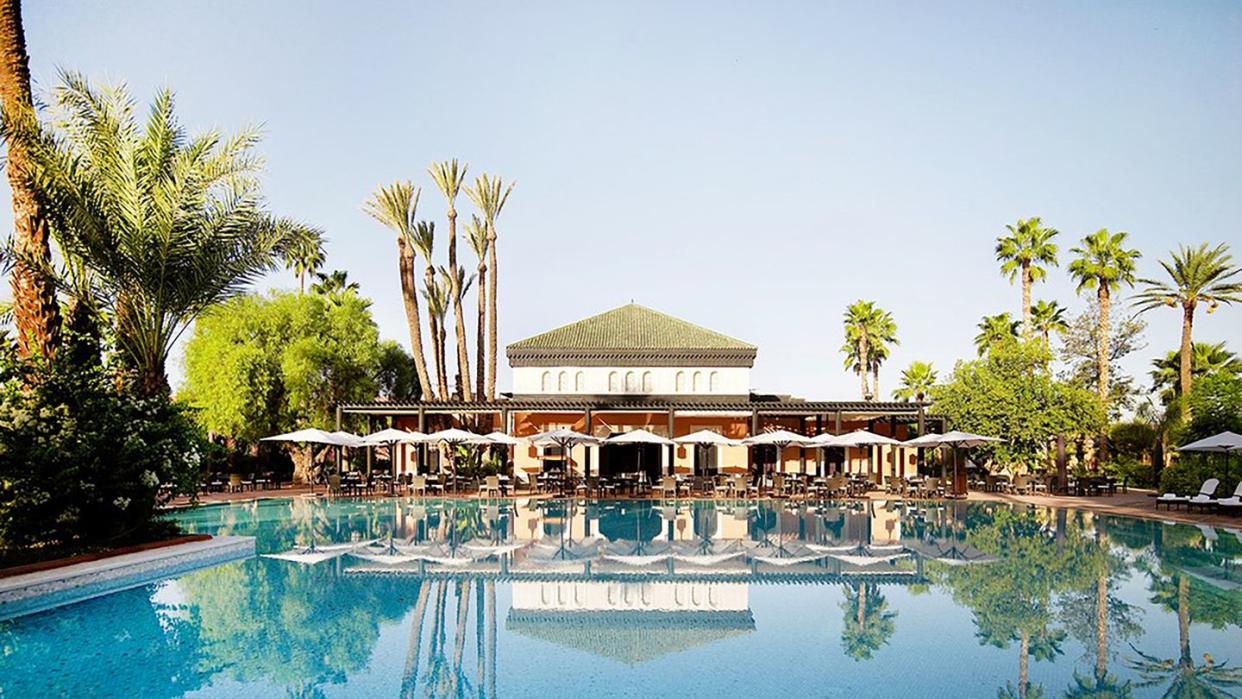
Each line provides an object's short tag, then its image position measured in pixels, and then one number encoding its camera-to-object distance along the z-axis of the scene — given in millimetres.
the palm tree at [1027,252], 41406
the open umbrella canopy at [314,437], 26328
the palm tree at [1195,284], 35625
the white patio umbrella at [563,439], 27688
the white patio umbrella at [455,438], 27484
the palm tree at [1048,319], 45812
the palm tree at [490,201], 38688
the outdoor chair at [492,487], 26500
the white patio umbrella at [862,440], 27750
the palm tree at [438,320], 38125
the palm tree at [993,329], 48000
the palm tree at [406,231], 35188
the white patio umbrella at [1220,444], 21547
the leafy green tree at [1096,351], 43500
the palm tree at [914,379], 56609
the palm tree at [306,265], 51250
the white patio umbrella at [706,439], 28578
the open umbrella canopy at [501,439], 27870
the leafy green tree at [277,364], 32188
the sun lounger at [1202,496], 22719
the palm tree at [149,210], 13391
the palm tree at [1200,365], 39562
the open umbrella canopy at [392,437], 27688
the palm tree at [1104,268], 39094
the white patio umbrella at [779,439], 28406
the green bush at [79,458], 11719
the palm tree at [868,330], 56906
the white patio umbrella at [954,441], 27172
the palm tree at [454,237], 37438
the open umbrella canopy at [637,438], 28062
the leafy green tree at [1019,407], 31062
